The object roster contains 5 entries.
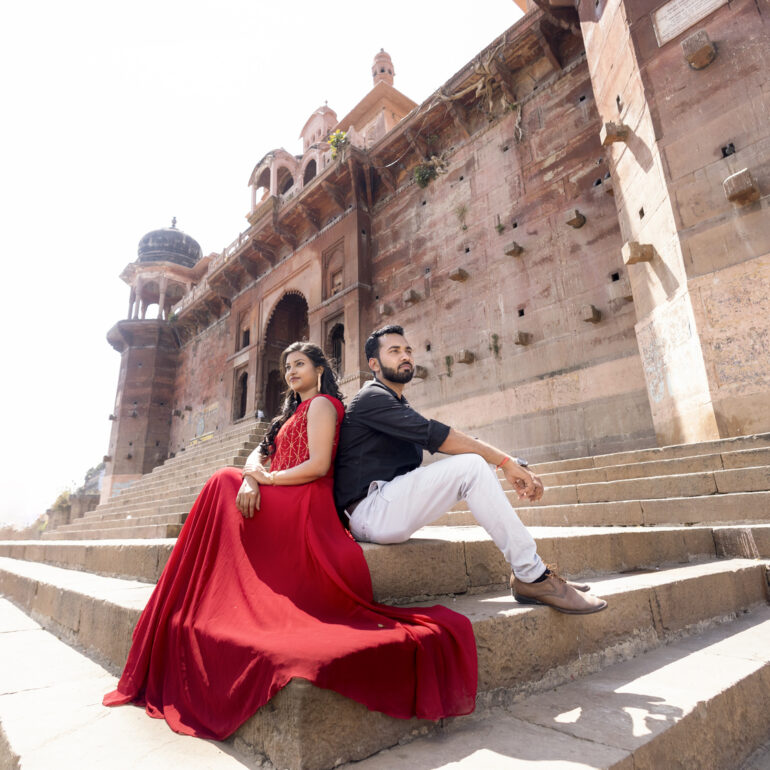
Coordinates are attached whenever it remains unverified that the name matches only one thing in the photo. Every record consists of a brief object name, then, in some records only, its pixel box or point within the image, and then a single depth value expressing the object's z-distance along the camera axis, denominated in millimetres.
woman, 1324
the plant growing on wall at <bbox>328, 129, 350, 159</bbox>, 13344
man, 1910
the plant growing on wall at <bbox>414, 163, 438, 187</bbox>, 11859
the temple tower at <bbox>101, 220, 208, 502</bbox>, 20609
